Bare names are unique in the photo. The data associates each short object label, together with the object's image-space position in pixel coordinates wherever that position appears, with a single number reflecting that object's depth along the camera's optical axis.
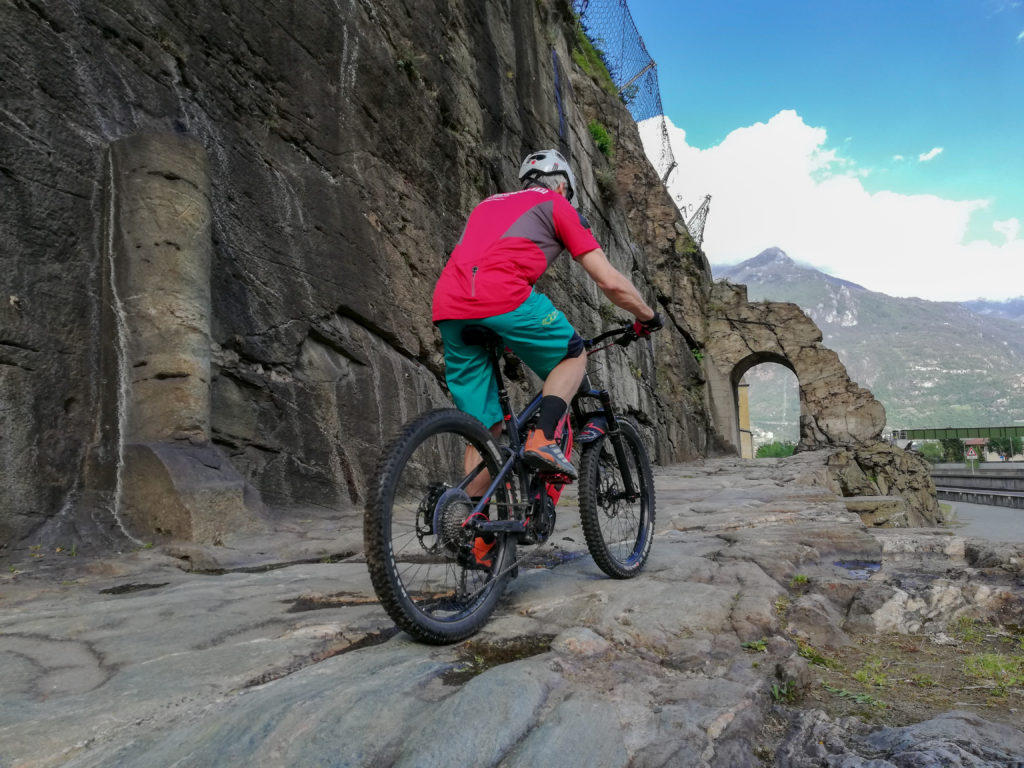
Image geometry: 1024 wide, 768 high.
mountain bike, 1.94
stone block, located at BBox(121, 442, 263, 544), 3.93
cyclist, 2.52
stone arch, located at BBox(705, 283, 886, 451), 22.25
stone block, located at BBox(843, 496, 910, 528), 7.89
